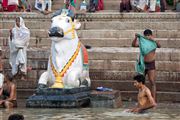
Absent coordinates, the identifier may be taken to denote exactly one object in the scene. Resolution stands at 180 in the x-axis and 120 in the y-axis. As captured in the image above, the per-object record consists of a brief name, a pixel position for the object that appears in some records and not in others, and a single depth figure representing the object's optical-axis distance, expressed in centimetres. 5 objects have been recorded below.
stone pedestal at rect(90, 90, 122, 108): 1384
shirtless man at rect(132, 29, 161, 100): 1464
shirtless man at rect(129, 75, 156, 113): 1275
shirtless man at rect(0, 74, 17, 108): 1406
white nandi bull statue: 1427
